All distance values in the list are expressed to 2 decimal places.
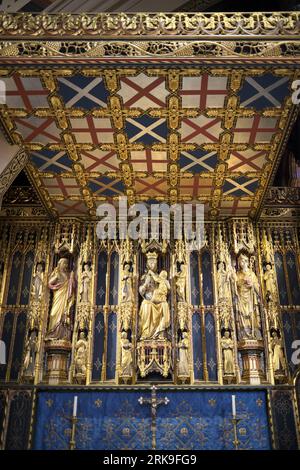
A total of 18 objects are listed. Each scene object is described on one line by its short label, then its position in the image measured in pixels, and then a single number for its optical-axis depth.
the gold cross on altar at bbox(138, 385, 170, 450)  10.48
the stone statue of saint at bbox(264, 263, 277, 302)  12.43
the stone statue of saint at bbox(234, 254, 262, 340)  12.00
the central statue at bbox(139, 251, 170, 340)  12.12
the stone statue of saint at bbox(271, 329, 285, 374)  11.64
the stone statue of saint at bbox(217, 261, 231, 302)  12.53
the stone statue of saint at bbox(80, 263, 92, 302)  12.57
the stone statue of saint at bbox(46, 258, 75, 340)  12.07
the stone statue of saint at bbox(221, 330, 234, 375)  11.73
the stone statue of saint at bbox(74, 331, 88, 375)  11.73
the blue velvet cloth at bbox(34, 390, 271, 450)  10.91
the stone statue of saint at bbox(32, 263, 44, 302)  12.59
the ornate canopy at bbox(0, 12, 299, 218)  7.82
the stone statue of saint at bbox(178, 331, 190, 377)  11.70
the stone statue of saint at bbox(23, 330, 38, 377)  11.70
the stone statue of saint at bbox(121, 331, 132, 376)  11.70
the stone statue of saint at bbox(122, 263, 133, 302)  12.53
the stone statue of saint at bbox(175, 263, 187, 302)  12.55
